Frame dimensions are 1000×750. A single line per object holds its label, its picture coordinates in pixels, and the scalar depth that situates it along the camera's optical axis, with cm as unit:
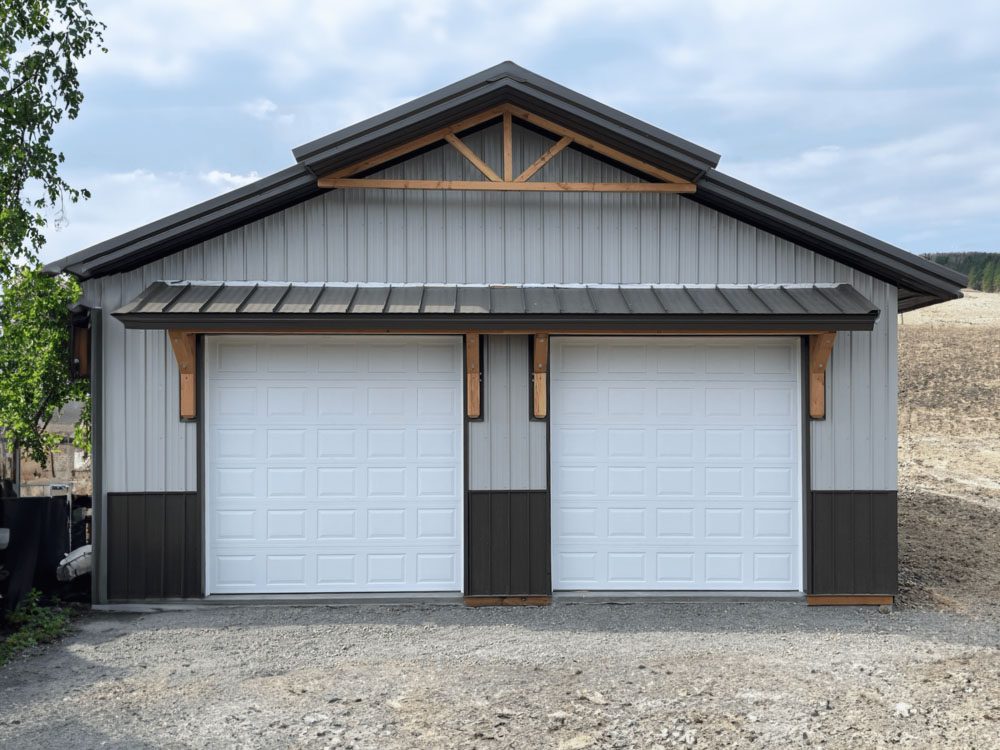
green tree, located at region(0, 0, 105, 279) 690
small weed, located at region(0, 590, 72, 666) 588
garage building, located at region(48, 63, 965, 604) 696
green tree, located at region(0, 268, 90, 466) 683
